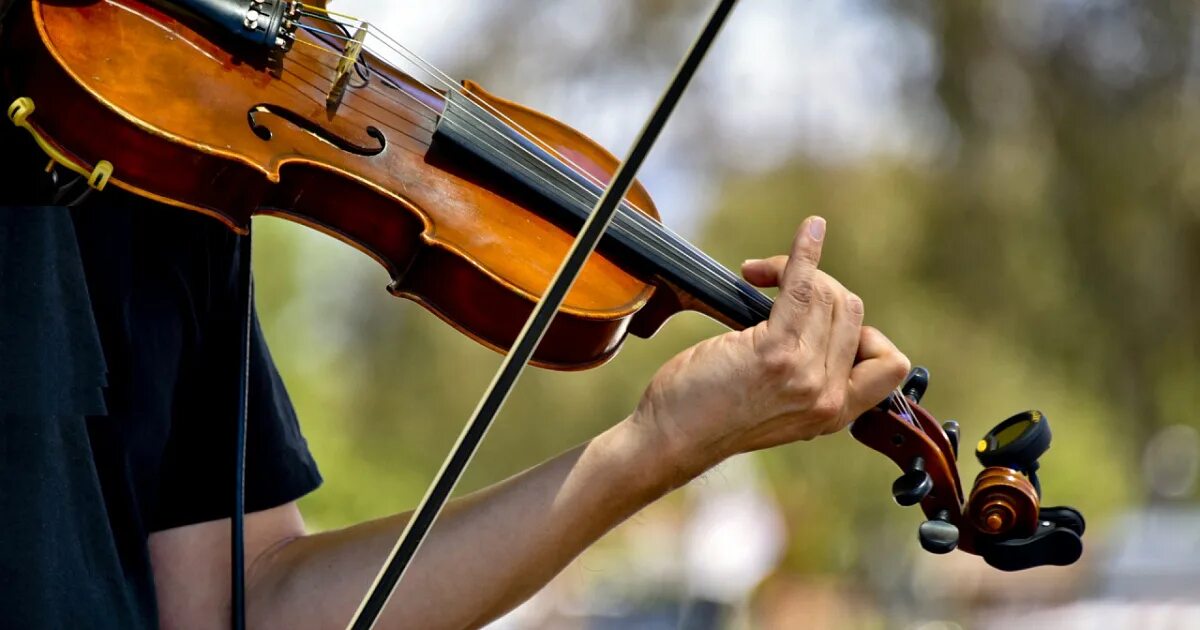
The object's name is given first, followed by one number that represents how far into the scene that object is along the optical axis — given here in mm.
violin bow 2971
